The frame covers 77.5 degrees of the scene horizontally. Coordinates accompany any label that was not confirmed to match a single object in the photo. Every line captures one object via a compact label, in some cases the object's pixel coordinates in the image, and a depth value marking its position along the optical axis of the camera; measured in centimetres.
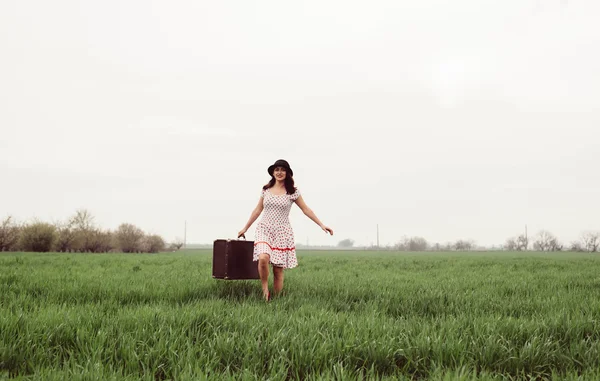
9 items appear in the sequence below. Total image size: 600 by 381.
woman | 617
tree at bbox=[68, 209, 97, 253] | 4034
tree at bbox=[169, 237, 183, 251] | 6313
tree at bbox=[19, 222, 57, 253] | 3520
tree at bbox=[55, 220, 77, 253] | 3781
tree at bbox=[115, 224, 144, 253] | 4766
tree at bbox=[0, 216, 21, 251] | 3322
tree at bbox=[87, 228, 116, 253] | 4269
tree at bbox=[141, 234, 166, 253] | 5222
